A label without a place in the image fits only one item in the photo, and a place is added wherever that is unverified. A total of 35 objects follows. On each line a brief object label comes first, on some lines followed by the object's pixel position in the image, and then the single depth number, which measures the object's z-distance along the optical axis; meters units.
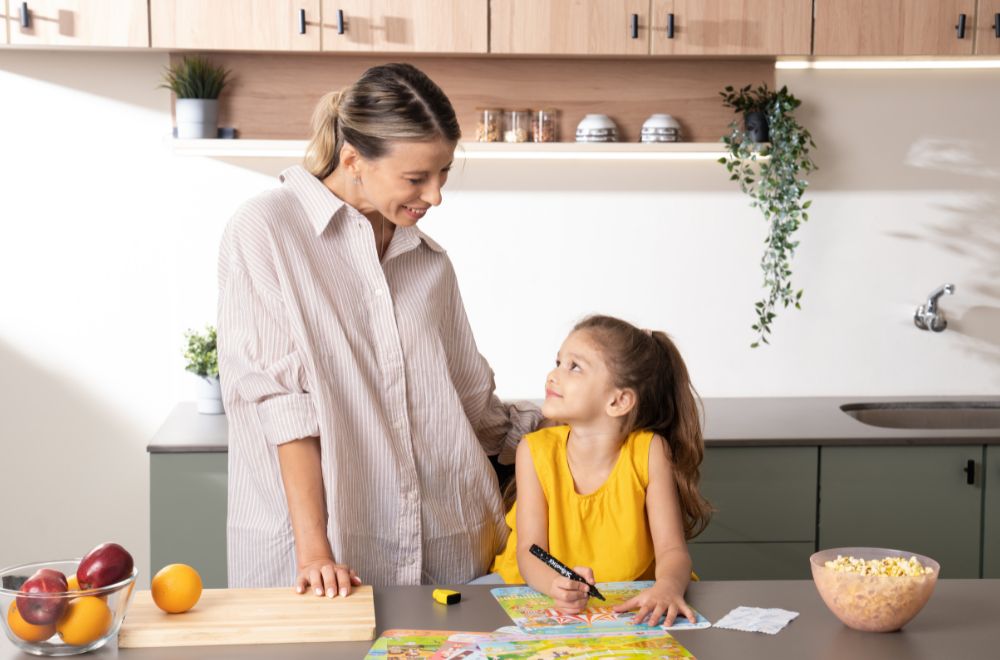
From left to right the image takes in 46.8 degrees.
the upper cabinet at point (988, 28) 3.07
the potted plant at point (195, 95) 3.03
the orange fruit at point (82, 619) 1.31
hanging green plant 3.14
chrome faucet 3.36
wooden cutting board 1.38
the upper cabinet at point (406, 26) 2.92
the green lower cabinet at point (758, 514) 2.78
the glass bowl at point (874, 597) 1.43
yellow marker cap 1.53
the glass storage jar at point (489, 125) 3.13
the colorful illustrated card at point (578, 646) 1.36
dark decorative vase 3.17
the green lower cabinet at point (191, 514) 2.70
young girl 1.87
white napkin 1.46
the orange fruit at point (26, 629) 1.30
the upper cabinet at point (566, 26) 2.98
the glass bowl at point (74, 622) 1.30
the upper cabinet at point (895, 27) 3.05
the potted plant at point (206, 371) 3.04
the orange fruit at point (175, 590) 1.43
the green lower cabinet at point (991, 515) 2.80
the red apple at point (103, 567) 1.32
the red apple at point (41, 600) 1.29
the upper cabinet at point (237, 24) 2.90
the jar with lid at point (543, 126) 3.15
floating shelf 3.03
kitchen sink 3.31
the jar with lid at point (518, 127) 3.12
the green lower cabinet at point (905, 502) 2.79
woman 1.73
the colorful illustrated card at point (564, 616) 1.47
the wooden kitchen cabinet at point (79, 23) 2.85
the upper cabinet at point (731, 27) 3.00
